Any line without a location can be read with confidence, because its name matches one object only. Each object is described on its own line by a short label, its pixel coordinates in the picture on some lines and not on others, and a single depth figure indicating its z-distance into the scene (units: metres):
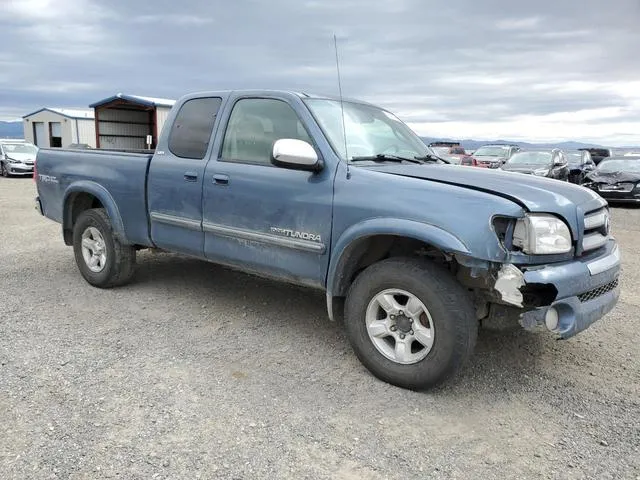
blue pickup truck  3.30
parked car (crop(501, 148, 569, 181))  15.70
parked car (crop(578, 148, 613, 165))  31.62
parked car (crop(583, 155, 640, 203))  14.84
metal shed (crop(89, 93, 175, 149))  29.34
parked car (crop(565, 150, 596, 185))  17.92
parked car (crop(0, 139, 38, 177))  24.03
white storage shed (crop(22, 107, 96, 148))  38.06
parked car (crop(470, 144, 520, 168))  19.08
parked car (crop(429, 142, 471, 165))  30.68
